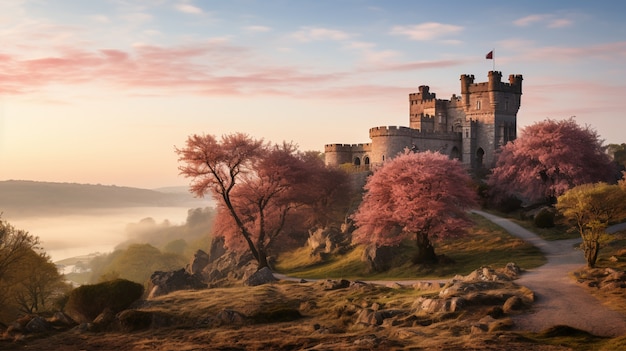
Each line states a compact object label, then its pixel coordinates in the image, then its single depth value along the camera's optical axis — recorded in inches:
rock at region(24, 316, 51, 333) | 1395.2
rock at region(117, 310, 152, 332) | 1360.7
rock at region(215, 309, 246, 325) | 1330.0
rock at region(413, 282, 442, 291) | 1462.8
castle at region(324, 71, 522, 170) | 3705.7
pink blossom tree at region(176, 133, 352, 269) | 2245.3
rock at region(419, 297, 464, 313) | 1186.6
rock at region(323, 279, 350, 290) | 1601.9
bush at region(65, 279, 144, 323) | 1550.2
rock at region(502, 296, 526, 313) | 1149.1
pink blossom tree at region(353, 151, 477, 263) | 1989.4
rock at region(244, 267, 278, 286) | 1956.2
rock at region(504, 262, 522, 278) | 1550.2
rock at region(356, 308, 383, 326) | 1194.0
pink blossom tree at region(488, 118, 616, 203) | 2679.6
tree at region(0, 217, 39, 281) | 1956.7
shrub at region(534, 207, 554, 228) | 2314.2
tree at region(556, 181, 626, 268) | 1641.2
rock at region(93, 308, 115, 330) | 1395.2
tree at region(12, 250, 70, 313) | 2423.7
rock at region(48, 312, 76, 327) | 1483.3
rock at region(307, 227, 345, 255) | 2554.1
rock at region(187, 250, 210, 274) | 2962.6
